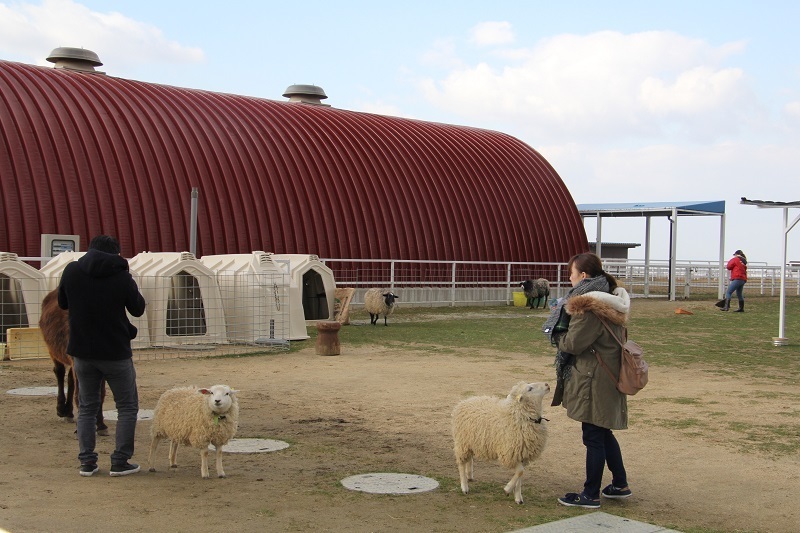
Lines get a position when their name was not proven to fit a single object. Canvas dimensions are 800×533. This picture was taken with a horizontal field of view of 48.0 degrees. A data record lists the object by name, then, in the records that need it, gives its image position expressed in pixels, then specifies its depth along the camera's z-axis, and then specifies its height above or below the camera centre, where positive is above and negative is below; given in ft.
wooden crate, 48.47 -5.26
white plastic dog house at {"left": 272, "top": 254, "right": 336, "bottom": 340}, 65.72 -2.35
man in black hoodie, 23.62 -2.30
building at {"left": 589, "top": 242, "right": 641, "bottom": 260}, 173.64 +2.79
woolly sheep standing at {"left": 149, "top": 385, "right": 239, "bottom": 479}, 23.70 -4.46
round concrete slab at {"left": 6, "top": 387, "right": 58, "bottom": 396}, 37.22 -6.02
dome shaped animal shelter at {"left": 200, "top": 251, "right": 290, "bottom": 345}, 58.85 -3.00
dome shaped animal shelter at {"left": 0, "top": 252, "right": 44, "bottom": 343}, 51.62 -2.71
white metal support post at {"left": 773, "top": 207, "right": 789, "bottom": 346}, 57.32 -2.48
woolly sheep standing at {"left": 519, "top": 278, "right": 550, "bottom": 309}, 95.50 -2.95
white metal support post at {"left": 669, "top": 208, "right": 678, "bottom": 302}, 112.88 +2.48
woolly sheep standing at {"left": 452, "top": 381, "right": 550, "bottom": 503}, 21.75 -4.22
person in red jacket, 94.02 -0.75
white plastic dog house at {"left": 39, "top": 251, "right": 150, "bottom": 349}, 52.60 -1.83
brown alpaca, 30.89 -3.33
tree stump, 51.85 -4.85
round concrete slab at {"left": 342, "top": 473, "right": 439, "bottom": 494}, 22.69 -5.85
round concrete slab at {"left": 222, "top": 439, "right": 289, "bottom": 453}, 27.20 -5.93
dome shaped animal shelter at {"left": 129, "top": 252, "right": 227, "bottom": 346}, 53.47 -2.89
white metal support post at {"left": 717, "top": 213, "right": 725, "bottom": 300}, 116.06 +0.44
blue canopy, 114.73 +7.47
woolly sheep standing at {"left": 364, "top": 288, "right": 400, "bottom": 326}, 70.74 -3.53
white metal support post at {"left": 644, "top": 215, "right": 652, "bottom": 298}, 120.78 +1.03
